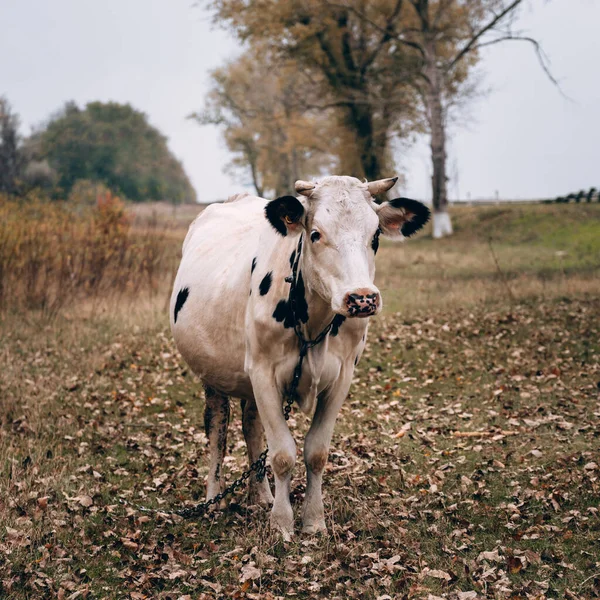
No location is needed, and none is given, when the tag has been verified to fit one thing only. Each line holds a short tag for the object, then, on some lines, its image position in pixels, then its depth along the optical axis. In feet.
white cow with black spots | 17.67
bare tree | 104.94
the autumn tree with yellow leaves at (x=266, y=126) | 132.77
